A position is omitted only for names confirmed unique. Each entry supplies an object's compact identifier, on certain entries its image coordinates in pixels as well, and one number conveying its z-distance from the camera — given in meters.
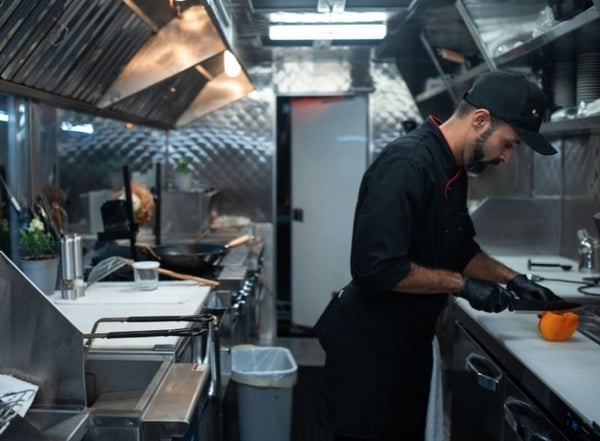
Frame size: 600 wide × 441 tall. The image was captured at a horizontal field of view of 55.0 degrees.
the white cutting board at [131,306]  1.63
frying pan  2.57
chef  1.64
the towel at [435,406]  1.86
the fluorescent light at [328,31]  3.08
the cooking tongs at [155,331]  1.49
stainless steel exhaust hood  1.88
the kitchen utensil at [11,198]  2.17
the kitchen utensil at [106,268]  2.24
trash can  2.60
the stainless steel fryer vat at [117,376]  1.54
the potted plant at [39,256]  2.04
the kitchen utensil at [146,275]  2.22
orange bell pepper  1.75
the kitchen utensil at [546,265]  2.79
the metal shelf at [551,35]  1.80
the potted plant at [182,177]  4.24
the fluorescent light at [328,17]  2.83
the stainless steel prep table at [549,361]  1.32
